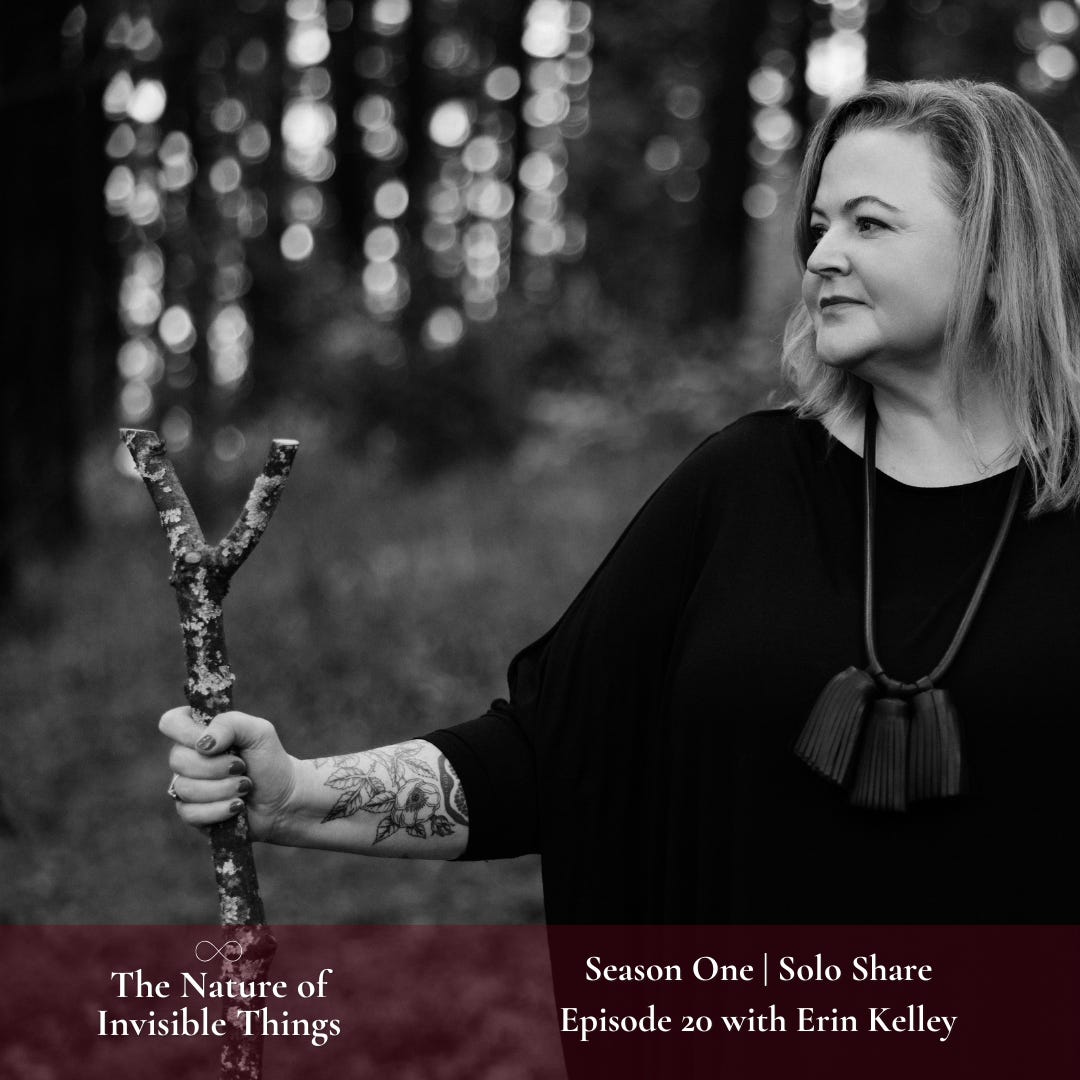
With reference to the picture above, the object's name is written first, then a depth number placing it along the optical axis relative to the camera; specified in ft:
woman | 7.24
